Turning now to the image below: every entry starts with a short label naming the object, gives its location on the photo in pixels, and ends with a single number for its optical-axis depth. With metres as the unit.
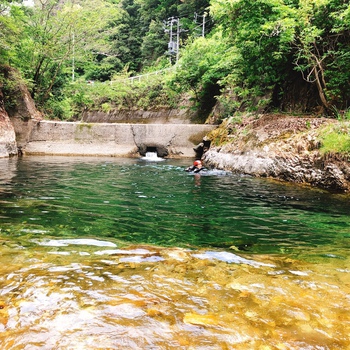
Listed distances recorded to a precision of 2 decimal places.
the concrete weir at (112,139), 17.47
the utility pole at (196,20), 34.26
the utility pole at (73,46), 20.03
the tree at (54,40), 18.98
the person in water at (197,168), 10.41
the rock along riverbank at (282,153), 7.81
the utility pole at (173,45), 32.16
